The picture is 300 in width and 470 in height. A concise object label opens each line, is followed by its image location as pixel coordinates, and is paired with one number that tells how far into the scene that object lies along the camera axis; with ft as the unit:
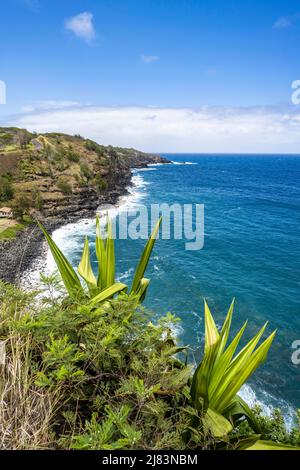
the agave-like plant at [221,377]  8.07
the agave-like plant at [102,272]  10.89
